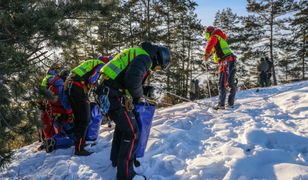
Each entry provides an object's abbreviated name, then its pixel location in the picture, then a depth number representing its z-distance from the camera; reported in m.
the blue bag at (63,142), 5.28
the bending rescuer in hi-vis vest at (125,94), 3.59
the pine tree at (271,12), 21.75
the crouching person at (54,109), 5.21
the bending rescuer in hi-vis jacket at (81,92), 4.89
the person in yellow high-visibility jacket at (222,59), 6.77
